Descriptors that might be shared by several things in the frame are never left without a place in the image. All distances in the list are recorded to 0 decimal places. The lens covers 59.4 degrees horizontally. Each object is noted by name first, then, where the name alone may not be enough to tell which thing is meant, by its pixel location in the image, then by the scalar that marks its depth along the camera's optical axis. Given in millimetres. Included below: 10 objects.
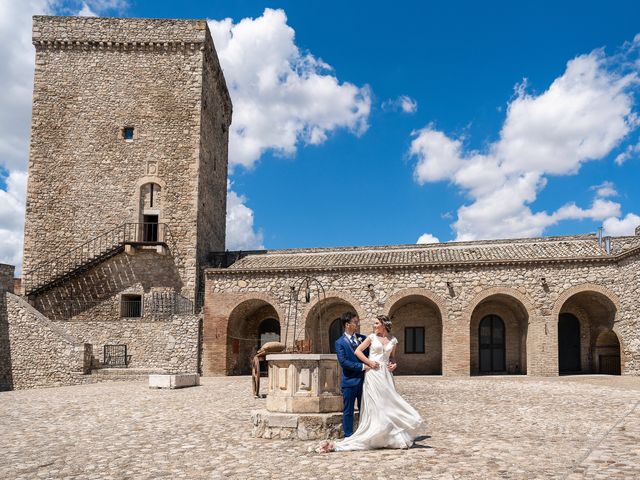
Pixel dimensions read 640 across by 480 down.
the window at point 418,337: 24000
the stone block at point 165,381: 16609
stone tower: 24750
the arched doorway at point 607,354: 22062
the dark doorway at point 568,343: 23234
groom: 7895
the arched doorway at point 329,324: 23953
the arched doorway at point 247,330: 23547
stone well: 8211
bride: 7430
